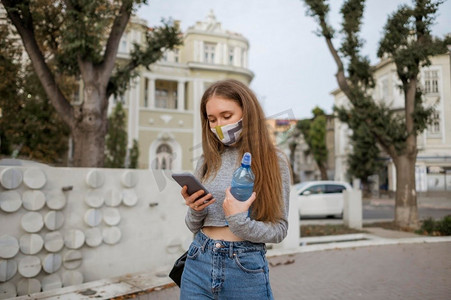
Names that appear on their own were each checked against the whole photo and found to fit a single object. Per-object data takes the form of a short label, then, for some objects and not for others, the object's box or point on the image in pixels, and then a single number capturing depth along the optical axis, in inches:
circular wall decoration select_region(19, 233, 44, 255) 186.7
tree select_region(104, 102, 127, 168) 1032.8
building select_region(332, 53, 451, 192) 1266.0
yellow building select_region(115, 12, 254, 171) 1179.3
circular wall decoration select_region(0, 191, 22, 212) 180.2
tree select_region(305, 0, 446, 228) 444.8
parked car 655.8
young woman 74.0
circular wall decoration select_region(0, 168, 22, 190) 179.6
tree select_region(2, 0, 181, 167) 315.3
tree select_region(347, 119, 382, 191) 1344.7
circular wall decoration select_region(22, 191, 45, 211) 188.9
